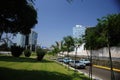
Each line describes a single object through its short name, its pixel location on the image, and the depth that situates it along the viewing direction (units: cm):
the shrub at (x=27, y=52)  2954
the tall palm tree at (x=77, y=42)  1560
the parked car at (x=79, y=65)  1539
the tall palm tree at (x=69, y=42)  1683
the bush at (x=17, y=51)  2521
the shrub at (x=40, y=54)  2101
